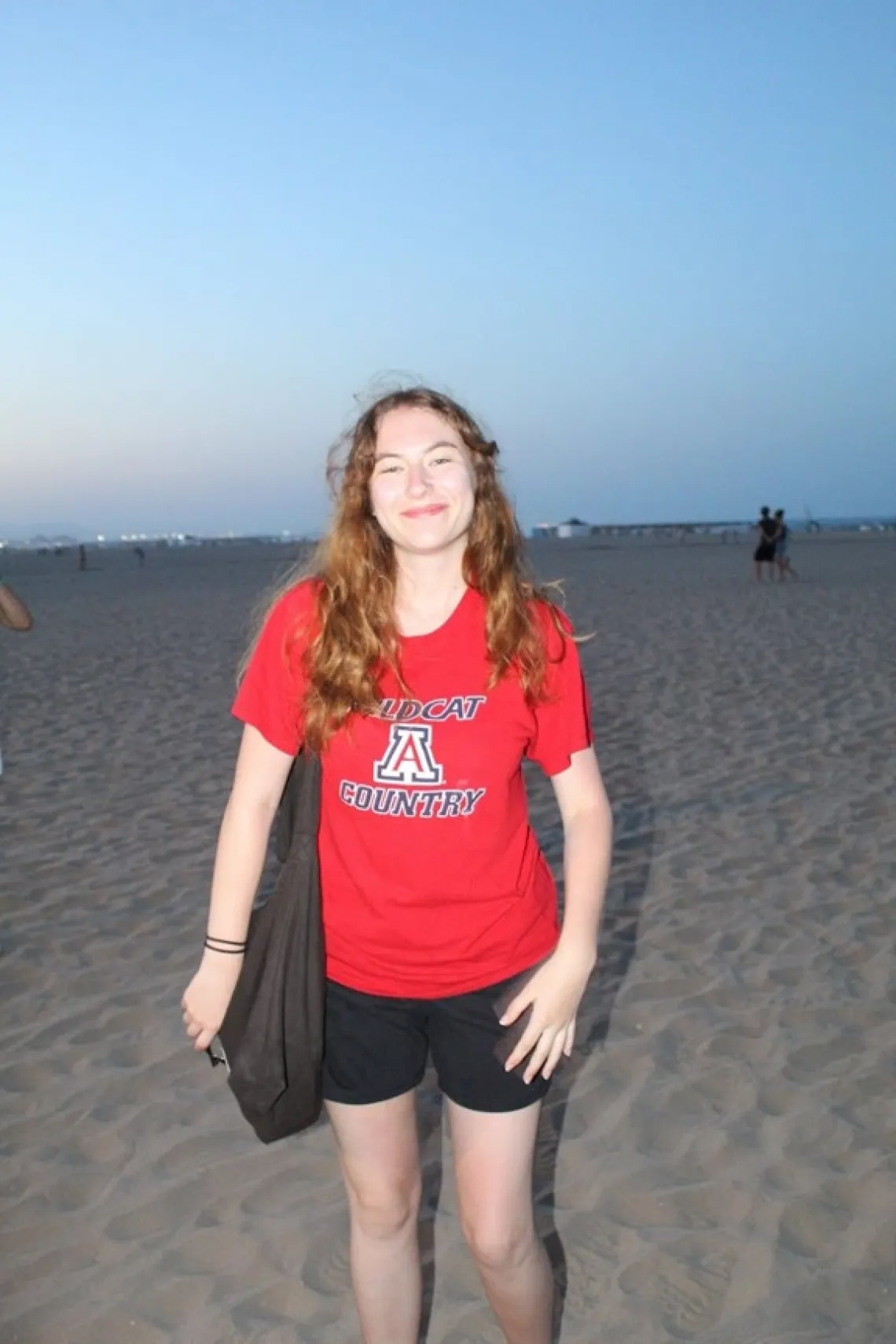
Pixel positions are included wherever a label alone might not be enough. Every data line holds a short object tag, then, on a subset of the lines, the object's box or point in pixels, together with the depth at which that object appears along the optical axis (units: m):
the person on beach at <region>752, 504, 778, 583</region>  26.28
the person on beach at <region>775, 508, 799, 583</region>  26.47
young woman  2.09
